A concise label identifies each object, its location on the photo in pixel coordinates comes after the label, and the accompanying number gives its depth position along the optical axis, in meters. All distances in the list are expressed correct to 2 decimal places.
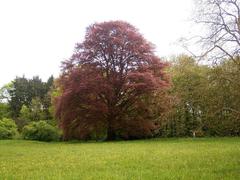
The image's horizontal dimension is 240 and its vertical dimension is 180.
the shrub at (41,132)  29.68
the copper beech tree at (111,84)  25.71
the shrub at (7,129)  32.29
